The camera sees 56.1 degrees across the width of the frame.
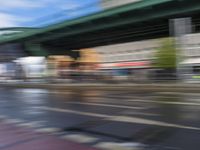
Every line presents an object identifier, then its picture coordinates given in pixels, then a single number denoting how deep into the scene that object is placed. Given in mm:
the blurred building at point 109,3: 45035
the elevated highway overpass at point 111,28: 15883
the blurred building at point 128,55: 35163
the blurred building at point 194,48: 27339
